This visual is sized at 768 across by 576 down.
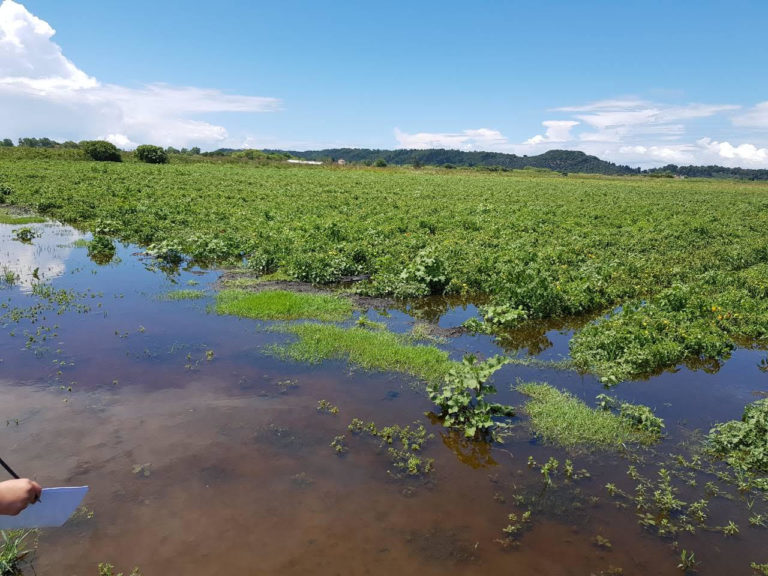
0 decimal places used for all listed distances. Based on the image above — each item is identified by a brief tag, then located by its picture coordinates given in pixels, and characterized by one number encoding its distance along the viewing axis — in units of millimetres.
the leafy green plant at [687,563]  5160
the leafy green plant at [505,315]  11648
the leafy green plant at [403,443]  6516
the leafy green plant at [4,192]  30700
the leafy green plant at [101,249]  17542
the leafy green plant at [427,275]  14055
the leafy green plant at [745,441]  6895
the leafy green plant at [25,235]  20031
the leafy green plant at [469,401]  7371
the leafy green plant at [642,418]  7590
